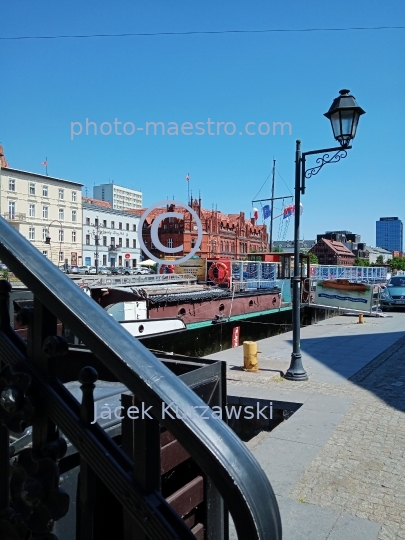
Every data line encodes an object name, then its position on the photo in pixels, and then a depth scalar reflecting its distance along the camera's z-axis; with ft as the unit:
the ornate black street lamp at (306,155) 27.09
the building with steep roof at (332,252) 398.42
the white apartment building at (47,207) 123.65
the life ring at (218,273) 72.51
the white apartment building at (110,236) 179.93
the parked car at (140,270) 173.21
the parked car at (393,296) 77.82
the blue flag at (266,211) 104.66
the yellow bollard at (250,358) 31.17
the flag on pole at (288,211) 94.89
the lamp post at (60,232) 149.03
